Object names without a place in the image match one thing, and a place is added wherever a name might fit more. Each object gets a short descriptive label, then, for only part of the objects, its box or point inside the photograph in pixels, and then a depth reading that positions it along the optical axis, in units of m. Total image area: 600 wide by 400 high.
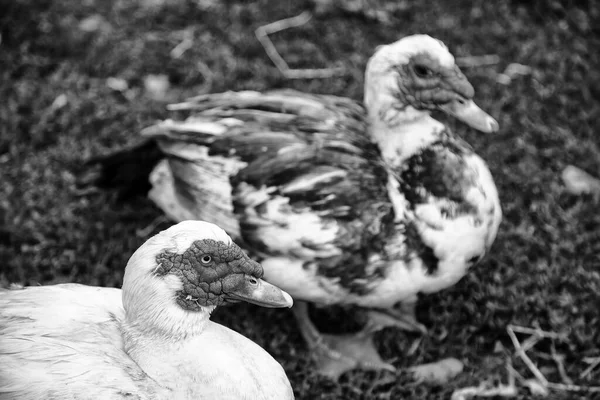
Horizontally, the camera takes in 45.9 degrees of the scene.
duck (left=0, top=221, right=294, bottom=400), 2.34
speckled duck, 3.02
